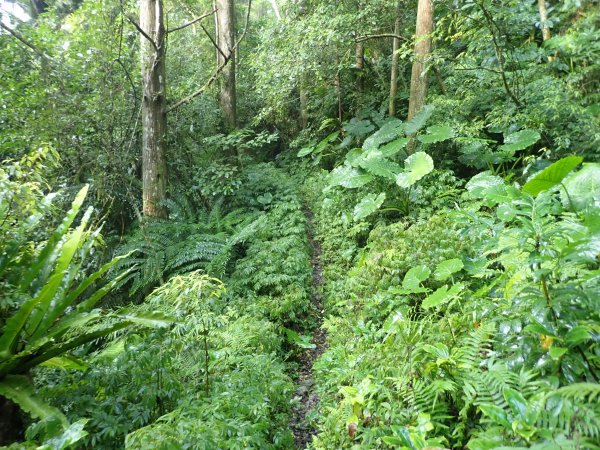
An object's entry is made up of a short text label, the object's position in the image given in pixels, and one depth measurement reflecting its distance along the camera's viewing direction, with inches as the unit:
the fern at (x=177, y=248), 191.6
